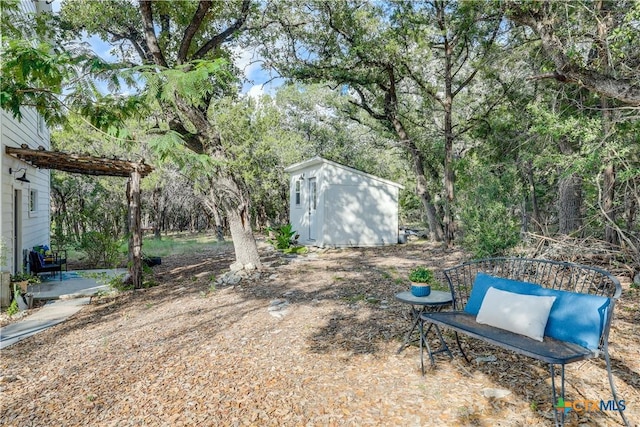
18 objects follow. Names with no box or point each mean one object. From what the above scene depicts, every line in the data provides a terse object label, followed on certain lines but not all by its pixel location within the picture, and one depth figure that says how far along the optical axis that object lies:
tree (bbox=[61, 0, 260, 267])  7.57
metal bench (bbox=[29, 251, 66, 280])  8.09
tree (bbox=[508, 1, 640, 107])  4.98
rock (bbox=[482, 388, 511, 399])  2.94
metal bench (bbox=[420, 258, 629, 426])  2.60
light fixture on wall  7.19
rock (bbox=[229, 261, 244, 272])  8.11
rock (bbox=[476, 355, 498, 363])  3.55
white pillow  2.99
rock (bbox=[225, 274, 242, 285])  7.52
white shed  12.85
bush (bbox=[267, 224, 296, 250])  12.10
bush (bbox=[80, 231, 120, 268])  9.25
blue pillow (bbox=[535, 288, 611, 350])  2.77
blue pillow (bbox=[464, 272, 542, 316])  3.34
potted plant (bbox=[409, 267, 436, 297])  3.87
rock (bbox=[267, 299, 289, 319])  5.23
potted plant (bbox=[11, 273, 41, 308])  6.10
